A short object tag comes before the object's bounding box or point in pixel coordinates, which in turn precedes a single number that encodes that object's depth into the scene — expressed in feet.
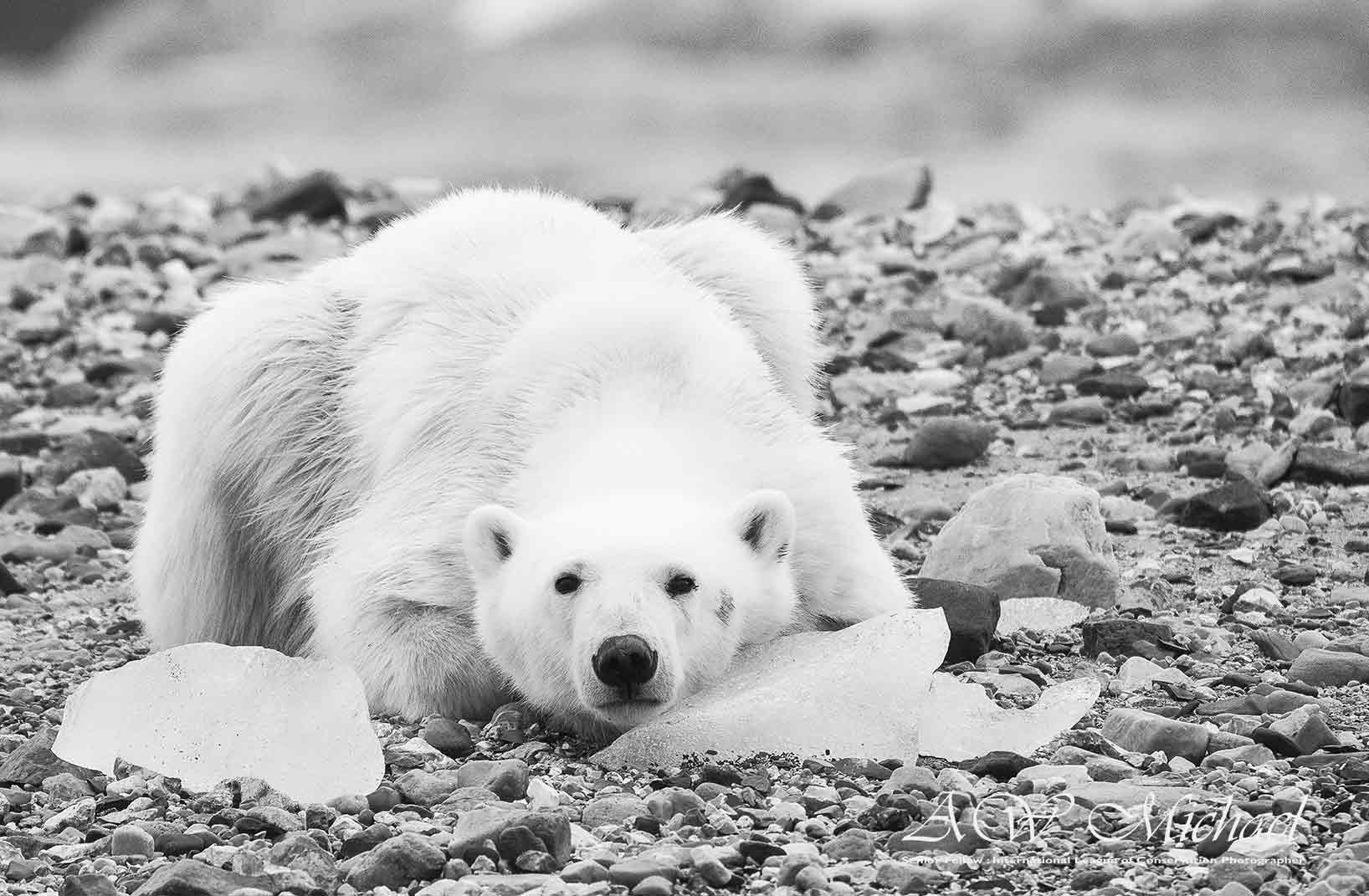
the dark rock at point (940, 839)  26.71
